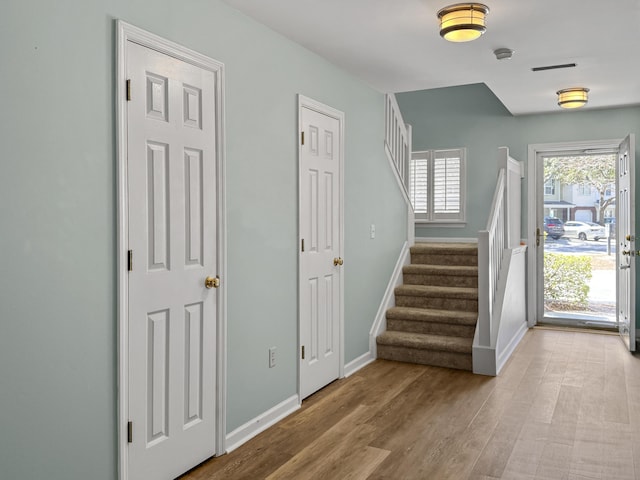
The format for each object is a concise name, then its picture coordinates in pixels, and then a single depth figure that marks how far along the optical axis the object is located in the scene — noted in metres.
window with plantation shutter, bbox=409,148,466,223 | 6.75
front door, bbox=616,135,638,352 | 5.16
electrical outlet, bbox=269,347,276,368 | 3.45
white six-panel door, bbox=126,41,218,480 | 2.43
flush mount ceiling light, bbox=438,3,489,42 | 3.02
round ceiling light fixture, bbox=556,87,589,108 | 5.08
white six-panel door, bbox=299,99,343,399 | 3.82
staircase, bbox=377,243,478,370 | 4.78
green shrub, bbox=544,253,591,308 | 6.35
